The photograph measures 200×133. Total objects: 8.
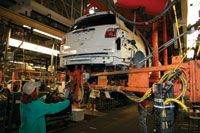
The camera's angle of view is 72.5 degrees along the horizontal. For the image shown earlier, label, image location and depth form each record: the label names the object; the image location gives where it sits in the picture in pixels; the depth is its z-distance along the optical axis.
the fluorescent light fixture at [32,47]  6.17
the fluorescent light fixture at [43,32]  5.78
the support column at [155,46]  3.25
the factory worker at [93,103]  7.62
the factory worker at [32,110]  2.00
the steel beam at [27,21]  4.79
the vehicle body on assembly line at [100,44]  3.13
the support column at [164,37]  4.12
